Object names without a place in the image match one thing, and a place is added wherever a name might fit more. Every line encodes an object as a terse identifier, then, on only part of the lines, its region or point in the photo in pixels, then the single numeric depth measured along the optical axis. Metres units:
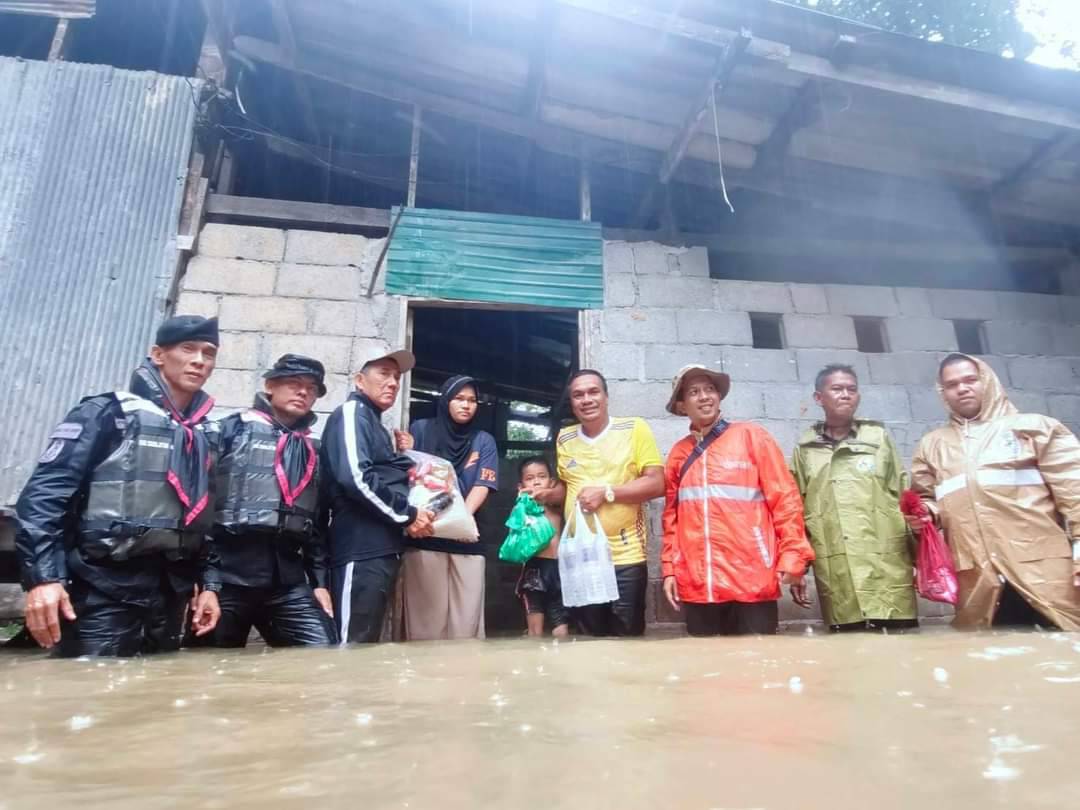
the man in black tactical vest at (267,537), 2.62
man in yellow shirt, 3.28
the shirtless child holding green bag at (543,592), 3.54
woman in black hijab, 3.22
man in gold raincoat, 2.83
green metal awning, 4.82
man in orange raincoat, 2.99
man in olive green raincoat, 3.11
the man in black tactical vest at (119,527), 2.20
